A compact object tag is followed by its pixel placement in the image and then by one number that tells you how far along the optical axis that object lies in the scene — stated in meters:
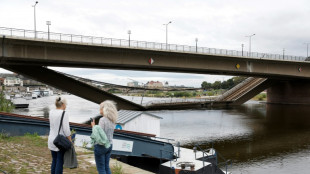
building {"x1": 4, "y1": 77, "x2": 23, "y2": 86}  182.68
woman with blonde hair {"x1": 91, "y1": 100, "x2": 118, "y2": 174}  5.51
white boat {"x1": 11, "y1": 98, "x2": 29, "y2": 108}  53.69
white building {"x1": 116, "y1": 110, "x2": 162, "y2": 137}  16.11
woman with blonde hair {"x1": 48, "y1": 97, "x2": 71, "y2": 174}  5.42
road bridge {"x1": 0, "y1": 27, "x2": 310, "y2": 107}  27.96
